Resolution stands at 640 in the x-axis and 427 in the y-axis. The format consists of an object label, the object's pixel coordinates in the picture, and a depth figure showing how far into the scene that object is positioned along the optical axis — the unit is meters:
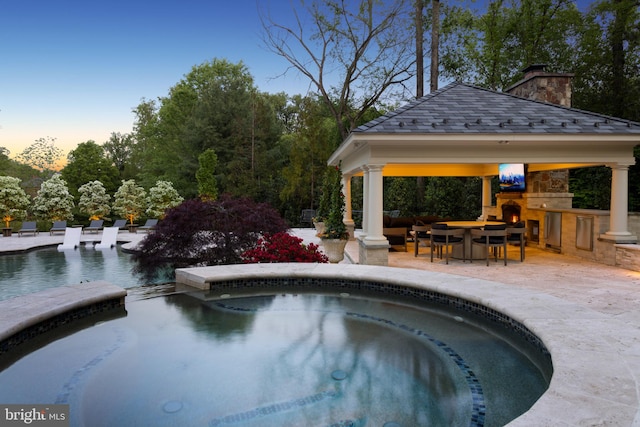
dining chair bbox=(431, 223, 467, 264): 9.55
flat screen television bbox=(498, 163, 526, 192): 12.13
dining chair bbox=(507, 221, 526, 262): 9.70
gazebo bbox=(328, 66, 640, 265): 8.70
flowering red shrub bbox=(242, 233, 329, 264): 9.12
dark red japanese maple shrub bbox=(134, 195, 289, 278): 9.62
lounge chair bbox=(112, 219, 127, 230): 21.14
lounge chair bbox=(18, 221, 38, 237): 20.09
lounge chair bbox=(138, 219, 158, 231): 21.04
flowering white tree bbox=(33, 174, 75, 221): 23.00
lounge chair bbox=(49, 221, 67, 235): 20.83
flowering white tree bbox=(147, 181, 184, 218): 25.20
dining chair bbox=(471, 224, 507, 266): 9.39
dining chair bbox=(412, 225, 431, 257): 10.57
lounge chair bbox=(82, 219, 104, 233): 21.11
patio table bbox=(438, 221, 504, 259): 10.00
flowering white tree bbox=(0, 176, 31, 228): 21.03
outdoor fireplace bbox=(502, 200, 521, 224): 12.64
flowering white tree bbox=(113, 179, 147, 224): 24.61
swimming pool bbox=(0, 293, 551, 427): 3.45
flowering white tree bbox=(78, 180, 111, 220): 24.64
